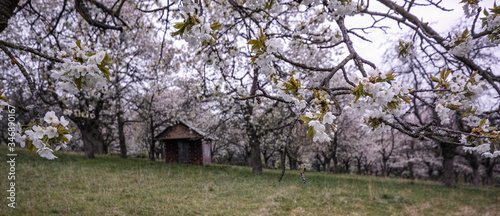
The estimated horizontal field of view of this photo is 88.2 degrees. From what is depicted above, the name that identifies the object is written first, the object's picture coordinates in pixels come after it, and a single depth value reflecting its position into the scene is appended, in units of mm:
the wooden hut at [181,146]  14086
